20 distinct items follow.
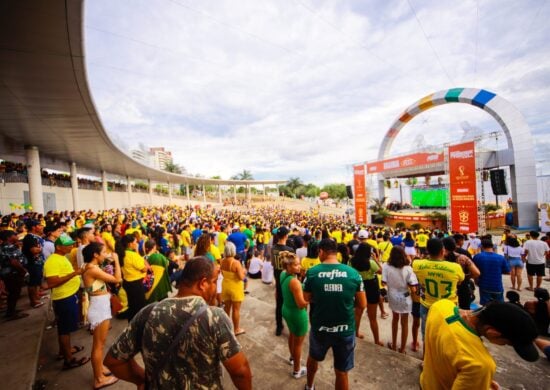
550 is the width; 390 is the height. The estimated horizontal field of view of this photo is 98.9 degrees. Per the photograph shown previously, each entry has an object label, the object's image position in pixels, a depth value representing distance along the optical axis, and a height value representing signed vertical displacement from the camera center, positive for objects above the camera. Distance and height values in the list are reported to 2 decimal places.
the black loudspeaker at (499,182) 14.01 -0.24
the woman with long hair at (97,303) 2.63 -1.15
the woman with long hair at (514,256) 5.57 -1.92
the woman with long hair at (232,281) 3.46 -1.30
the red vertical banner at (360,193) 19.38 -0.53
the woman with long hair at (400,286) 3.25 -1.42
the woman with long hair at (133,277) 3.49 -1.12
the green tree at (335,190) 73.32 -0.62
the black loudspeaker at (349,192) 26.22 -0.52
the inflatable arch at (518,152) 12.83 +1.34
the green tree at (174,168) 55.94 +7.65
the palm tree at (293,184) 70.46 +2.13
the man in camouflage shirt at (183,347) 1.25 -0.81
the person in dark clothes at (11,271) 4.12 -1.08
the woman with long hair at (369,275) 3.54 -1.35
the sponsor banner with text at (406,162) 16.22 +1.65
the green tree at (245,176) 68.65 +5.38
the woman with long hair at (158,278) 3.68 -1.24
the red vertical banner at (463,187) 11.27 -0.34
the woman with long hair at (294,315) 2.69 -1.44
